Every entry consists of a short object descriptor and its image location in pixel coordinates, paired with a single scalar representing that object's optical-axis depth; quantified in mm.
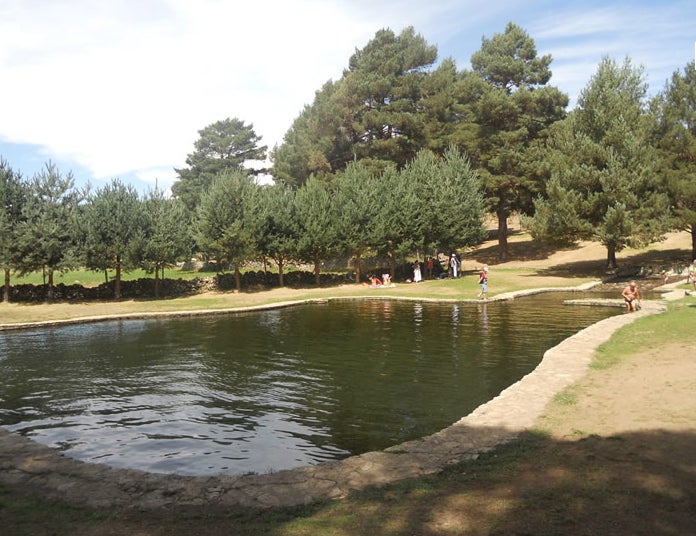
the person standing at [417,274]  45803
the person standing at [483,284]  32750
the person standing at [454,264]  45600
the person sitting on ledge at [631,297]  24875
